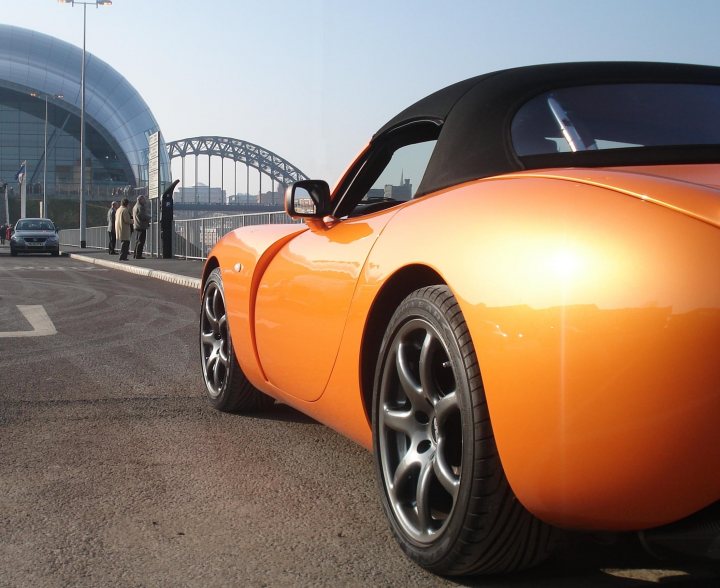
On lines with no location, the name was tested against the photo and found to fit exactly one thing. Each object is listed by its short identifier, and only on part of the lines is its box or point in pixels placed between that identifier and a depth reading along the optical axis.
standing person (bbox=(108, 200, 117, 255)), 32.69
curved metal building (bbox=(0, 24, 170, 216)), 85.75
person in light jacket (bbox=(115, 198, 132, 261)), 26.55
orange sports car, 1.96
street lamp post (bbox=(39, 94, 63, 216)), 67.36
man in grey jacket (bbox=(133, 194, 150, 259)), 26.25
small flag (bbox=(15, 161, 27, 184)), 60.75
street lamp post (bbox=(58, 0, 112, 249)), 44.81
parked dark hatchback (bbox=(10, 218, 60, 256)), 34.50
